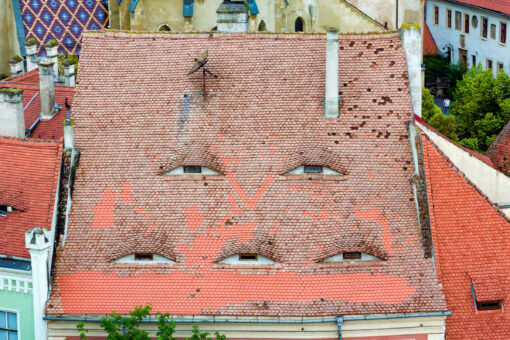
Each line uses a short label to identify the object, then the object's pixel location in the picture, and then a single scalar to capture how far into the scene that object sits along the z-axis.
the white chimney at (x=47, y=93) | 51.81
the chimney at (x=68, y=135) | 42.53
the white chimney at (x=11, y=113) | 47.44
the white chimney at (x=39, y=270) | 39.44
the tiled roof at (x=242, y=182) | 39.84
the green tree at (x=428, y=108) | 63.95
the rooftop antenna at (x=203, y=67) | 43.75
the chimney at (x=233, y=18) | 46.78
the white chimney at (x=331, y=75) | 42.75
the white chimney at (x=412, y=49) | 43.53
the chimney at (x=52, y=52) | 62.88
